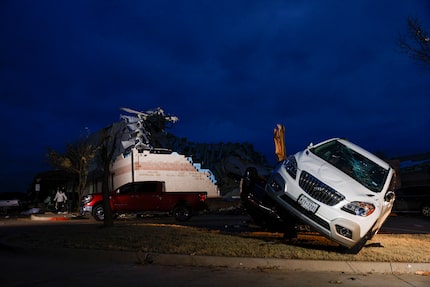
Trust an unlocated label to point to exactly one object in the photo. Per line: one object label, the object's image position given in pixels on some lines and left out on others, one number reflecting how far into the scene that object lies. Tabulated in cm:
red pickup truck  2181
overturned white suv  868
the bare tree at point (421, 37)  1429
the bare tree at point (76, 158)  3130
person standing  3119
